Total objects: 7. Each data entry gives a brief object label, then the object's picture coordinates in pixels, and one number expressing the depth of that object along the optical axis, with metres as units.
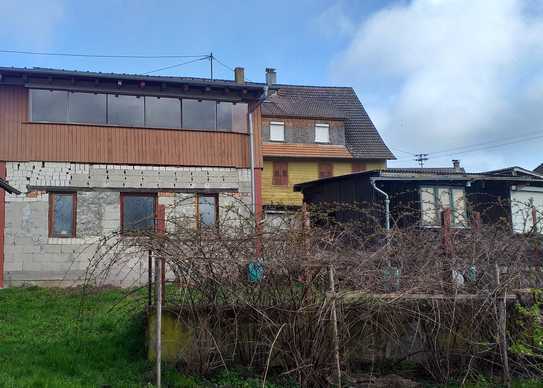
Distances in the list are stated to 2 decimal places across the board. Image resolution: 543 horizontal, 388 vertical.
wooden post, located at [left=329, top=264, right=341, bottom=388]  6.40
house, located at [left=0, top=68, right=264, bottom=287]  16.50
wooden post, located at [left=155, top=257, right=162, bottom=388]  6.24
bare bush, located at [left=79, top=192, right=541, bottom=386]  6.59
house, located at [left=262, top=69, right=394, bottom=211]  32.94
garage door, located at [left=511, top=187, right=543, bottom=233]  21.08
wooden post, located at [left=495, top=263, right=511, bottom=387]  6.84
